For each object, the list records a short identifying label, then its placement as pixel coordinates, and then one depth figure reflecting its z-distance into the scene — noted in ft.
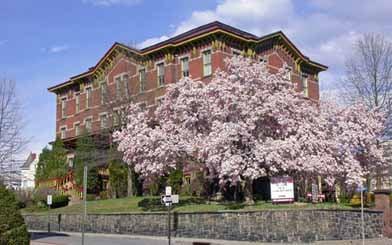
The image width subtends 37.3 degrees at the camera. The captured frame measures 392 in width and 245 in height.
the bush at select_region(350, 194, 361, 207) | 107.90
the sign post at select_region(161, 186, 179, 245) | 76.64
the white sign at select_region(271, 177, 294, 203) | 88.63
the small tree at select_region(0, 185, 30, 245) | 48.73
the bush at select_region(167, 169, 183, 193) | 122.72
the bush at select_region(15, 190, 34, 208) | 150.51
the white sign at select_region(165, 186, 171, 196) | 77.15
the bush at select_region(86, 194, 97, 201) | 142.35
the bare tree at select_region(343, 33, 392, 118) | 132.24
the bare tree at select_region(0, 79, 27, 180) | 120.78
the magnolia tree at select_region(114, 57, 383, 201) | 91.20
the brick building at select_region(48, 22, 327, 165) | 138.51
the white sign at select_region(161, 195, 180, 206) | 76.64
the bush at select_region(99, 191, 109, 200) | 143.80
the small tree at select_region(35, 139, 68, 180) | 167.22
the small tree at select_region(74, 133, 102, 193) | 138.31
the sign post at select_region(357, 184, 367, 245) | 74.18
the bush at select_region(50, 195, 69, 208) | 138.82
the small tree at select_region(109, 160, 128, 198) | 139.23
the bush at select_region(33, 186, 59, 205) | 147.64
